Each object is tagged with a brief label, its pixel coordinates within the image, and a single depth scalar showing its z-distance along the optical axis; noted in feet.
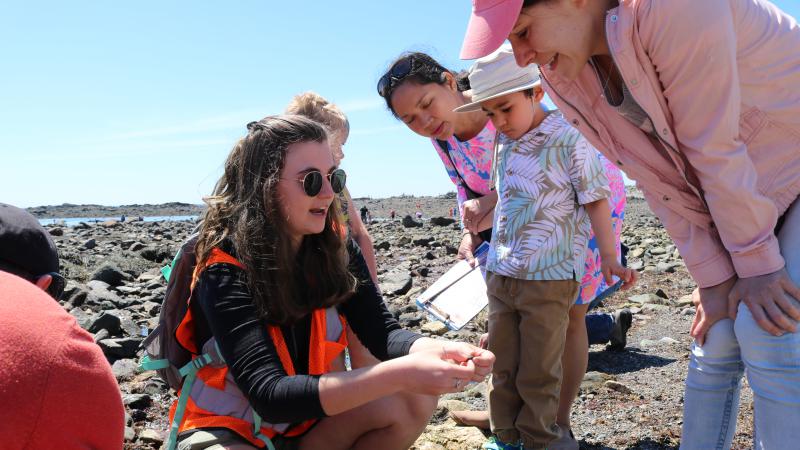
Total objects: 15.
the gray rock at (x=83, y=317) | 21.16
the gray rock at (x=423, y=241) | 46.83
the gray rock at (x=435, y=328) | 20.48
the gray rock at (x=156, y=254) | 43.41
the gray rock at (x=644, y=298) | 23.68
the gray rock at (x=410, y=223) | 67.92
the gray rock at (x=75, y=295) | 25.07
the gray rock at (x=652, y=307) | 22.44
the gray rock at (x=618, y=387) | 14.03
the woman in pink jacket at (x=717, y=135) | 6.93
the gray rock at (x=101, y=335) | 19.30
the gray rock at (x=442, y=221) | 66.95
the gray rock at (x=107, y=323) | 20.25
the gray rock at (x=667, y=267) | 30.37
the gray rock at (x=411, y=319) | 21.90
